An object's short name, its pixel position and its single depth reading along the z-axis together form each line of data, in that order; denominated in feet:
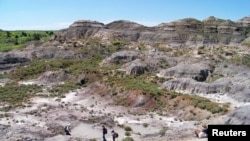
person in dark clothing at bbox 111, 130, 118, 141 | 92.52
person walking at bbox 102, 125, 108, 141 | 94.65
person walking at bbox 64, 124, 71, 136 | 102.68
